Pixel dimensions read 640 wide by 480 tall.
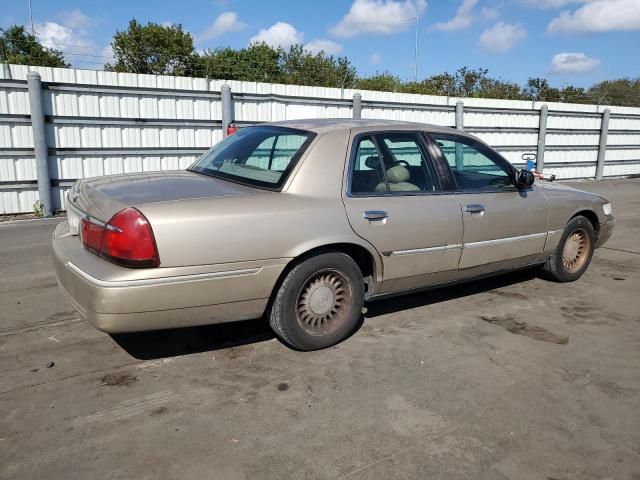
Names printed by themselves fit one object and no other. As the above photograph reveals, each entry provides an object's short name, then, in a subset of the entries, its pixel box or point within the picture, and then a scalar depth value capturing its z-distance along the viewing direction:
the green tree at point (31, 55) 23.36
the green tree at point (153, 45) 28.00
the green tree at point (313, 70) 27.65
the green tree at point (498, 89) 30.34
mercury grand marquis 3.13
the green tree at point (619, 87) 46.75
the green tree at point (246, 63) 25.08
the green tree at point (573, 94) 31.39
